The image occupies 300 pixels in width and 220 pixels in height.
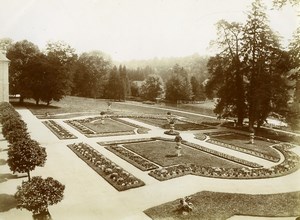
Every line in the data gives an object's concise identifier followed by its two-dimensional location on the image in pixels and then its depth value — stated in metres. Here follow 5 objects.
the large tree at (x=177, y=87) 69.69
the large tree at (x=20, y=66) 44.91
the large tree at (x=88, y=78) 71.25
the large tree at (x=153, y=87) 75.25
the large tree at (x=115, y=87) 65.94
